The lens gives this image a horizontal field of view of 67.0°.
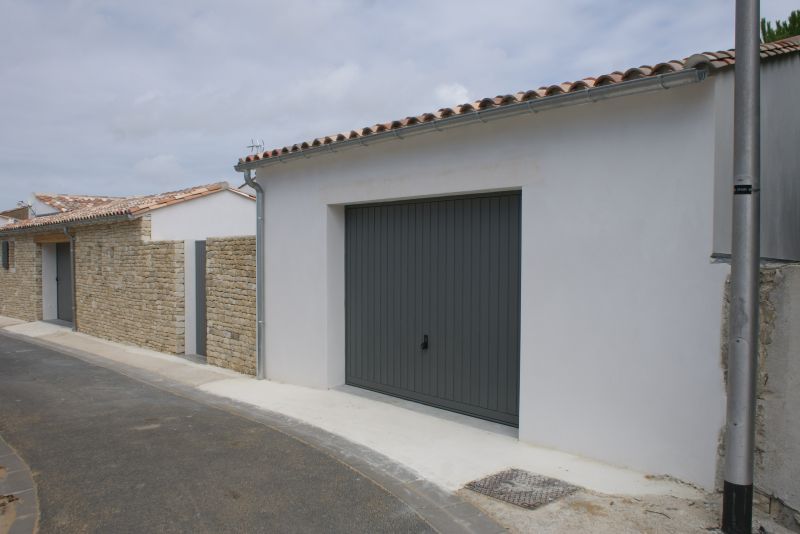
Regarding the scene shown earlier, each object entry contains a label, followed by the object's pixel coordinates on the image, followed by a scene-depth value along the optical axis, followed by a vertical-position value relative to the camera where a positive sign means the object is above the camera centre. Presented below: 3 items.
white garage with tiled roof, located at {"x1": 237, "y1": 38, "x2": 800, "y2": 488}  4.70 -0.01
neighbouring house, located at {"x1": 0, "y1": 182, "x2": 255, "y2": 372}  11.88 -0.33
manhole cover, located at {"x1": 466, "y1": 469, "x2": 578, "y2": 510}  4.52 -1.89
